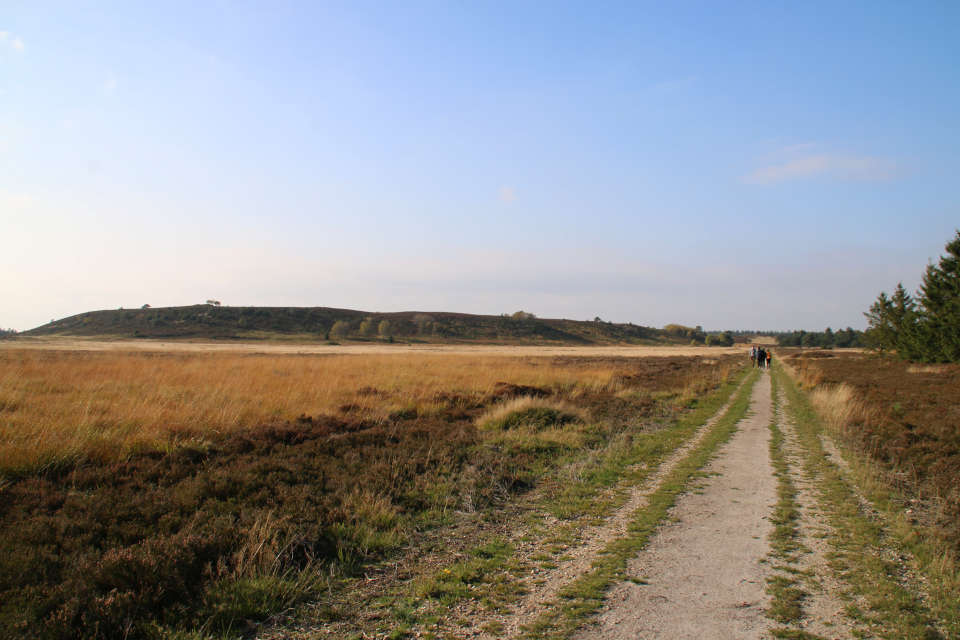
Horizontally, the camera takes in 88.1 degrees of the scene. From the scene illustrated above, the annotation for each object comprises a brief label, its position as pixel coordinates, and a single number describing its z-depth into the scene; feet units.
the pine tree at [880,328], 164.55
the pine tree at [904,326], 132.05
